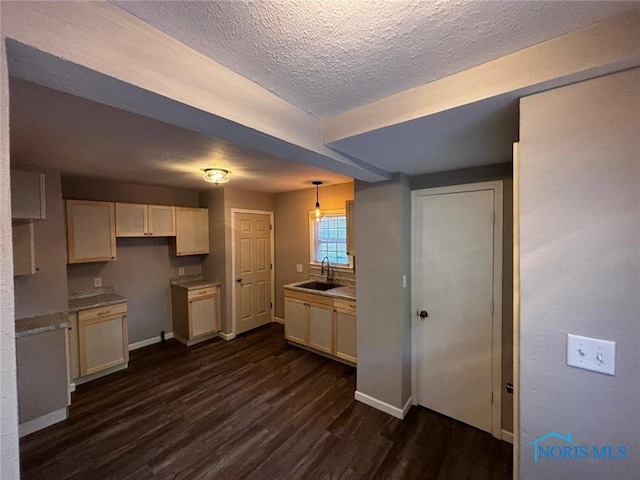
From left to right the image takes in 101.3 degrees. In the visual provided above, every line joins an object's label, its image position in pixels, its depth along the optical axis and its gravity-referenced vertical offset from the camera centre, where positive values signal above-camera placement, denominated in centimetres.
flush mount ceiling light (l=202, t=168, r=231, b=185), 286 +67
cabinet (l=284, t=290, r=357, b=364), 326 -119
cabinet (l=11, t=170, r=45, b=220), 222 +37
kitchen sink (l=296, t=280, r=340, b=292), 402 -79
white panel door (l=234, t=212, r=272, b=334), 431 -59
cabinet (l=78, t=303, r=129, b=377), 297 -121
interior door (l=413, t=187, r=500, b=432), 224 -61
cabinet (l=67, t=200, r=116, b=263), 307 +7
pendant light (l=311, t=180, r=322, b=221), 375 +48
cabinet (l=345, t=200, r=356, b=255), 374 +11
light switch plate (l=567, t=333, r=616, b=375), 96 -46
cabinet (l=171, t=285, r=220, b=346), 392 -120
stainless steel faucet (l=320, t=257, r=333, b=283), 414 -61
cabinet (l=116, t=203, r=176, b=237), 346 +23
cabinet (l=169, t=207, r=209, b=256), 402 +6
